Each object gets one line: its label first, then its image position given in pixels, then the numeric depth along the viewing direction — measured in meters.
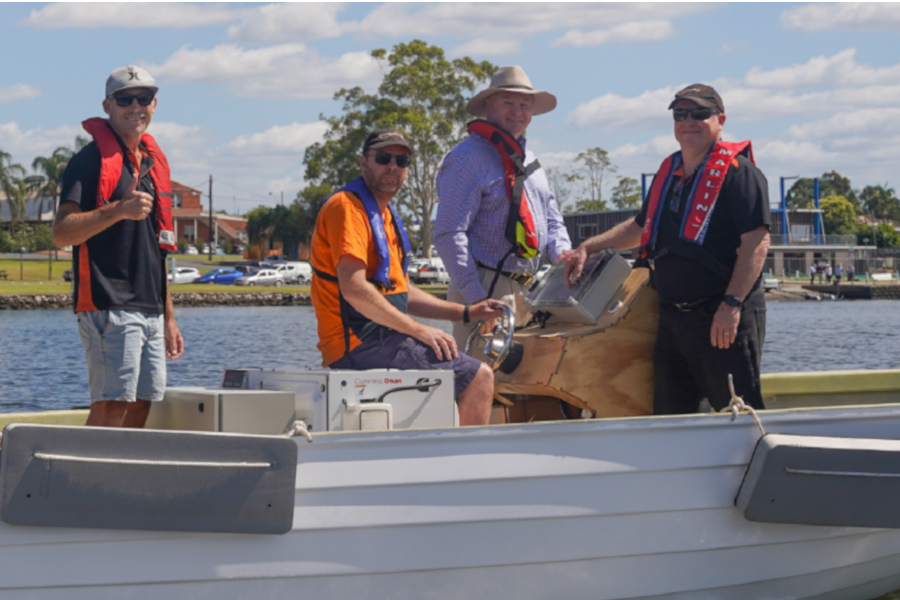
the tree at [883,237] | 99.69
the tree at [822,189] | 123.44
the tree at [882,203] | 127.85
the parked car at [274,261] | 67.96
